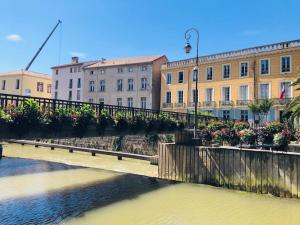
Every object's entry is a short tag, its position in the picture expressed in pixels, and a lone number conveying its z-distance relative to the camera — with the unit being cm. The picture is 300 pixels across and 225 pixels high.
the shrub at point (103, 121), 1268
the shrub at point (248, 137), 1575
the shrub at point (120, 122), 1358
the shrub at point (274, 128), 1611
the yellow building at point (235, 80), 3098
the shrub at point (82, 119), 1147
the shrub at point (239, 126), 1878
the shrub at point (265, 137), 1585
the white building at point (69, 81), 4770
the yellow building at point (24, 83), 5096
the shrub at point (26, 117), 948
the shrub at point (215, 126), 1899
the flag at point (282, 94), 2833
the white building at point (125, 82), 4069
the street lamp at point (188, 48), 1677
